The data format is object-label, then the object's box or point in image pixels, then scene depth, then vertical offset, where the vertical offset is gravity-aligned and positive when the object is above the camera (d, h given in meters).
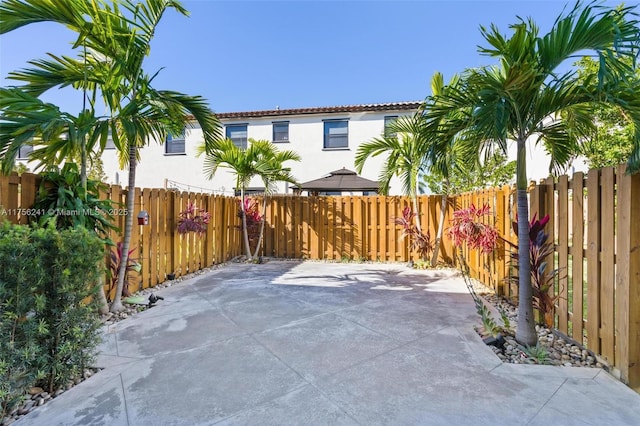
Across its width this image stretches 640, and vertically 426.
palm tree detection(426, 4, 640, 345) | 2.21 +1.04
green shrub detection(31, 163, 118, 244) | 3.37 +0.15
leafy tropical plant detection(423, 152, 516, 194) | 11.22 +1.31
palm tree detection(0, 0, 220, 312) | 3.23 +1.75
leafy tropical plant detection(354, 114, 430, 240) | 7.13 +1.40
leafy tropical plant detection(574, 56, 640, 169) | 5.49 +1.35
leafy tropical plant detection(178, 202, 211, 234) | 6.07 -0.14
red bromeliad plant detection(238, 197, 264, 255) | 8.51 -0.11
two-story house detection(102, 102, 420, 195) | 13.31 +3.32
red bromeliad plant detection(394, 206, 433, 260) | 7.61 -0.55
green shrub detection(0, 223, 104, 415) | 1.88 -0.64
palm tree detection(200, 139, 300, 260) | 7.61 +1.31
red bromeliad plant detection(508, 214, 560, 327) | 3.27 -0.61
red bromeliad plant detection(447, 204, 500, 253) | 5.10 -0.32
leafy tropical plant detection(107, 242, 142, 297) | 4.32 -0.79
